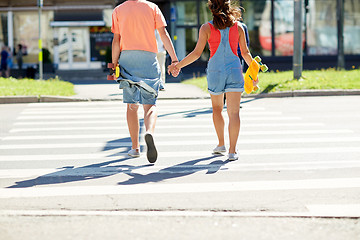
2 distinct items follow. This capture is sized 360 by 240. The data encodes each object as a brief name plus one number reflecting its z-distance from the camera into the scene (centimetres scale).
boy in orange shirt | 1421
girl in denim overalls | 1403
